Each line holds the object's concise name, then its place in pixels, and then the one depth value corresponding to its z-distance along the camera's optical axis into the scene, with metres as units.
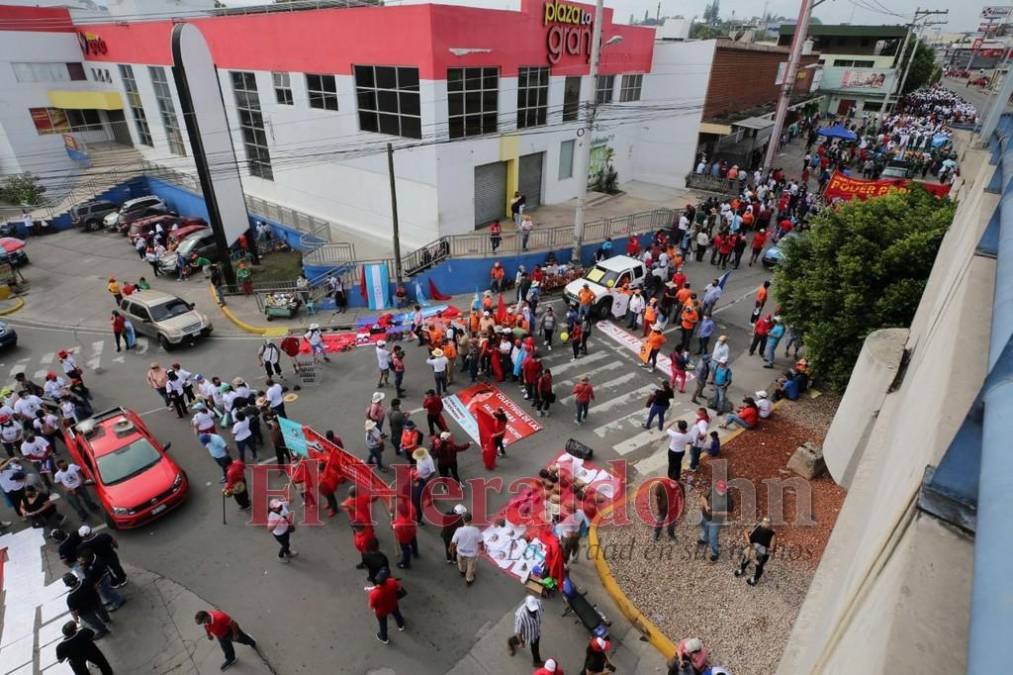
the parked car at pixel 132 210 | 32.06
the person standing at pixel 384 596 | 8.21
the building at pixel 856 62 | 60.34
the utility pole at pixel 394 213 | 18.68
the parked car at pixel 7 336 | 18.89
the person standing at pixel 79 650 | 7.64
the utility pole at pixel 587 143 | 18.92
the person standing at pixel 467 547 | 9.22
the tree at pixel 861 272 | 11.67
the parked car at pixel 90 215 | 32.62
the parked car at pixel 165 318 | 18.48
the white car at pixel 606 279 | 19.14
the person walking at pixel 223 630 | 7.89
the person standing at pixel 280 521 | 9.80
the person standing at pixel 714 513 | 9.43
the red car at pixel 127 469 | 10.95
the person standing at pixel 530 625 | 7.92
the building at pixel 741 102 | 33.78
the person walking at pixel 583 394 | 13.23
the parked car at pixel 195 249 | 25.92
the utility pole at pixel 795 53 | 25.38
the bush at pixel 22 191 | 35.19
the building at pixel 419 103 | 22.73
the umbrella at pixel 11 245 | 25.39
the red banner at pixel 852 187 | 21.88
